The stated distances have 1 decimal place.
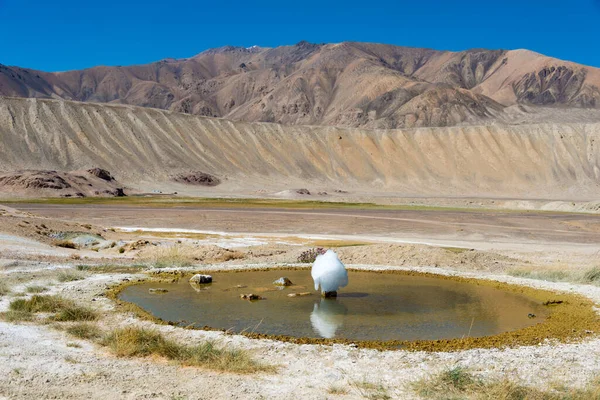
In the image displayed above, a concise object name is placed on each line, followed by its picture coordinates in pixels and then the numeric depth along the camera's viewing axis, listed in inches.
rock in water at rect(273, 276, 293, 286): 682.2
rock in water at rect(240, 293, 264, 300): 593.0
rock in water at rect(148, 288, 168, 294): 629.6
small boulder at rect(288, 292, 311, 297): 617.9
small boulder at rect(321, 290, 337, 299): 614.9
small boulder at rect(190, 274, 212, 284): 682.2
